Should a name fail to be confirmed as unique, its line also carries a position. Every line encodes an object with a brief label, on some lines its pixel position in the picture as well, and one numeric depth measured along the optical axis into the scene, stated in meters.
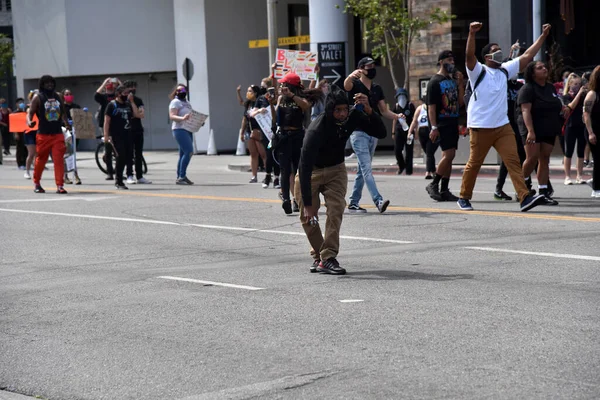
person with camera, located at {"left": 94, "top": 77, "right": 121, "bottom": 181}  19.20
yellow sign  29.25
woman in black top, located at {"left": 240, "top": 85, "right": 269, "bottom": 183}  18.48
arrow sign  27.36
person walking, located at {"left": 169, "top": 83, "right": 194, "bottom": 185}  19.25
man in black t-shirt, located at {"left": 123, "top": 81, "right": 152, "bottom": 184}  19.17
